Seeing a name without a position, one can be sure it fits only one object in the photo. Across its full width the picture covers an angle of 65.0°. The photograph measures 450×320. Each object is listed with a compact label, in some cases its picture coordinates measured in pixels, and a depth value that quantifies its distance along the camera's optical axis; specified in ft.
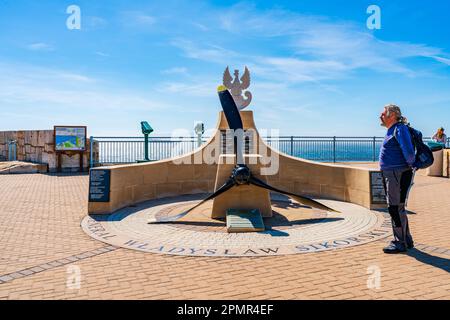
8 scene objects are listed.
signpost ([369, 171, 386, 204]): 26.96
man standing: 16.43
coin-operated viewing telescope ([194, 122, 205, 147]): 59.36
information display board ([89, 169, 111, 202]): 25.48
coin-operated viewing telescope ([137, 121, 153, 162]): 57.16
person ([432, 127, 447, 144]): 61.41
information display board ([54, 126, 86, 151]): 55.26
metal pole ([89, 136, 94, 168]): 57.21
